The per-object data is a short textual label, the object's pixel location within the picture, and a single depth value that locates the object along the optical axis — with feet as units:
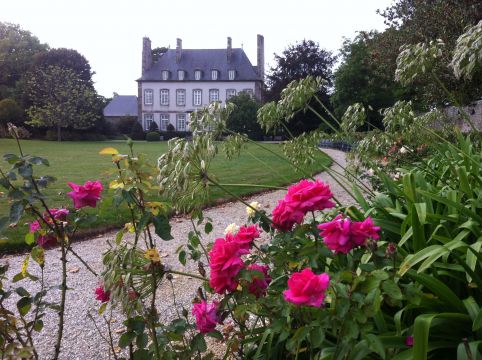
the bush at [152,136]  148.28
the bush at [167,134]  159.13
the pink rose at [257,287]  5.24
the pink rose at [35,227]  5.72
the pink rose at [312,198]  4.72
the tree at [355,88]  98.99
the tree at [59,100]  125.08
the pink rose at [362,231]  4.28
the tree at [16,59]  137.28
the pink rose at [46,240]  5.67
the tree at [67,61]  147.23
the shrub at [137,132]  154.10
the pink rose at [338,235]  4.28
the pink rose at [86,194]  5.49
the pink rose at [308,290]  3.46
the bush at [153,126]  165.68
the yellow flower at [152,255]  4.98
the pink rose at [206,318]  4.92
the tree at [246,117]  130.93
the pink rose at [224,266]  4.54
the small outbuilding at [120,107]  199.62
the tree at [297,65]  122.11
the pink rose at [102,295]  5.66
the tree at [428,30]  31.48
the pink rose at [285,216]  4.87
